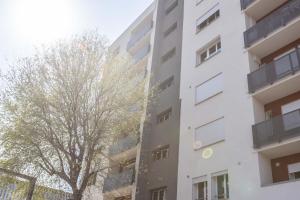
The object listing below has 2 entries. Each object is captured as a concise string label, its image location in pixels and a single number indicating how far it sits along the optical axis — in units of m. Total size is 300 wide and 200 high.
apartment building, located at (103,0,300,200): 12.81
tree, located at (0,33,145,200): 15.84
